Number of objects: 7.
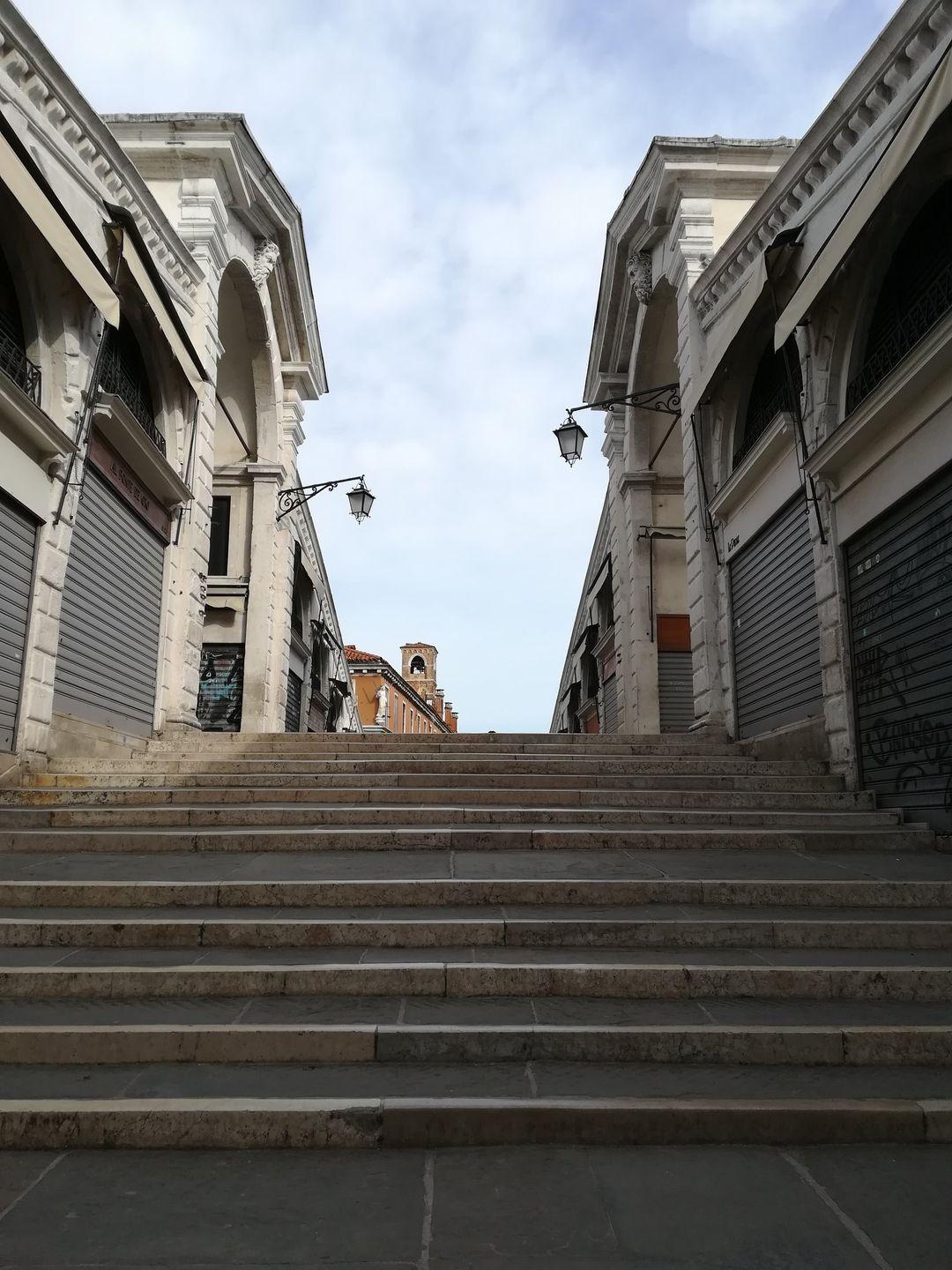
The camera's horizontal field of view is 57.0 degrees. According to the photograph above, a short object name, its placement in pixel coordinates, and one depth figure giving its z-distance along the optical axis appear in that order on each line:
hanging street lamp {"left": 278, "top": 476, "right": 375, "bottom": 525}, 17.38
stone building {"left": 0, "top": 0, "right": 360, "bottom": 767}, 8.10
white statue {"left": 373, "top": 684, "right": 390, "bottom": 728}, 51.41
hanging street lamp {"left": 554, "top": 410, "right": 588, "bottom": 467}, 14.15
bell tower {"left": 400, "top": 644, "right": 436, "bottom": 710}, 78.38
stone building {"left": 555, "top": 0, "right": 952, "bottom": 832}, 7.02
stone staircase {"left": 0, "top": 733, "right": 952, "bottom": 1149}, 2.87
